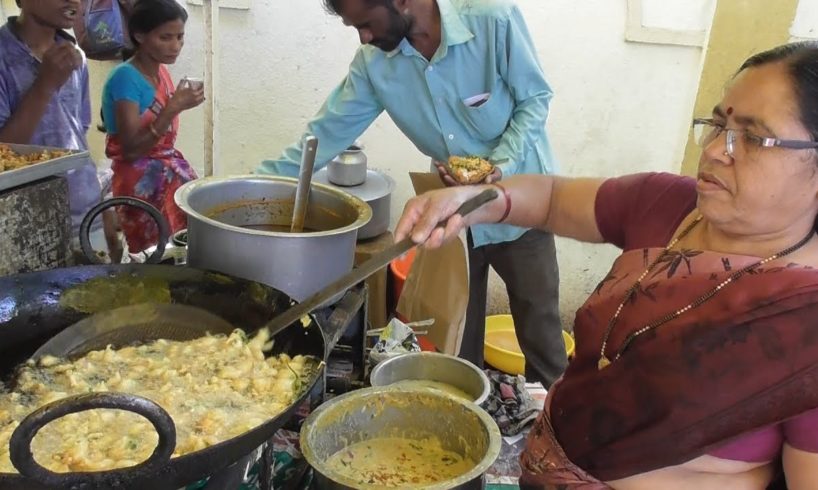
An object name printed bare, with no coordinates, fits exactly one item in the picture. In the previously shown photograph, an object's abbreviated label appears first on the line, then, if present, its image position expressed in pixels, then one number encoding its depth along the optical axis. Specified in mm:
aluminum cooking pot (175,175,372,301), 1539
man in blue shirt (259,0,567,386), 2535
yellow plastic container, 3609
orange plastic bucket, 3787
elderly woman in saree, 1146
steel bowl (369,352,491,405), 1919
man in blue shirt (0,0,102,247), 2566
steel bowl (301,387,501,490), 1400
